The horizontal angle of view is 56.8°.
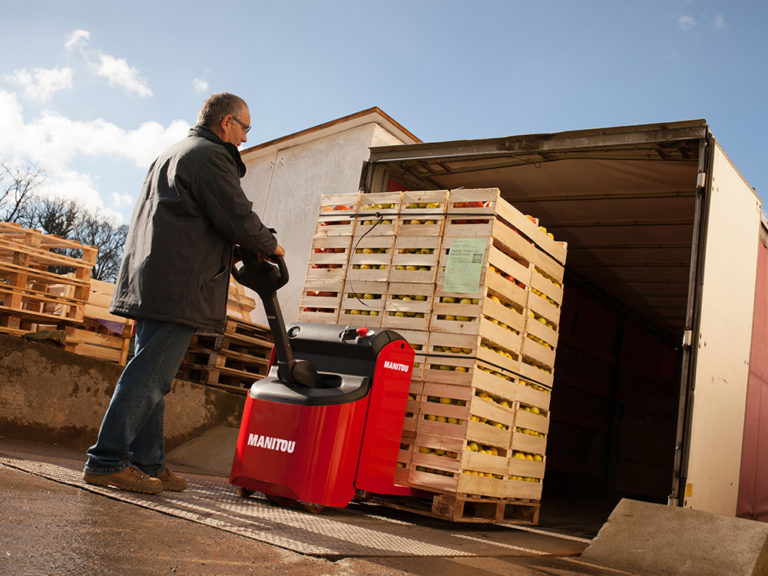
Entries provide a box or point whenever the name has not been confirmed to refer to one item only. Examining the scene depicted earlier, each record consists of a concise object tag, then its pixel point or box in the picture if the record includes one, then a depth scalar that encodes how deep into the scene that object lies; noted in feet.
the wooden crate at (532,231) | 17.87
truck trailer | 20.04
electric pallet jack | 14.12
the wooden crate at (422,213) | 17.89
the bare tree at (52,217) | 142.39
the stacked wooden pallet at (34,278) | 22.74
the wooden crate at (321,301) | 18.79
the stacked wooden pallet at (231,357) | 26.76
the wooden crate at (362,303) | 18.07
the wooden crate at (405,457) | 16.70
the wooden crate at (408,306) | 17.34
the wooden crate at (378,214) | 18.66
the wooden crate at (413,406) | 16.92
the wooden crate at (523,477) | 18.37
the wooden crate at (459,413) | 16.37
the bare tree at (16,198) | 139.85
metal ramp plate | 10.33
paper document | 16.87
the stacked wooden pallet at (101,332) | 24.27
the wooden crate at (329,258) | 19.06
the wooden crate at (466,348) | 16.61
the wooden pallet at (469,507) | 16.14
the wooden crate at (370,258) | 18.29
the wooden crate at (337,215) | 19.38
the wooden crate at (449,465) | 16.19
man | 11.94
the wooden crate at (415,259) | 17.57
